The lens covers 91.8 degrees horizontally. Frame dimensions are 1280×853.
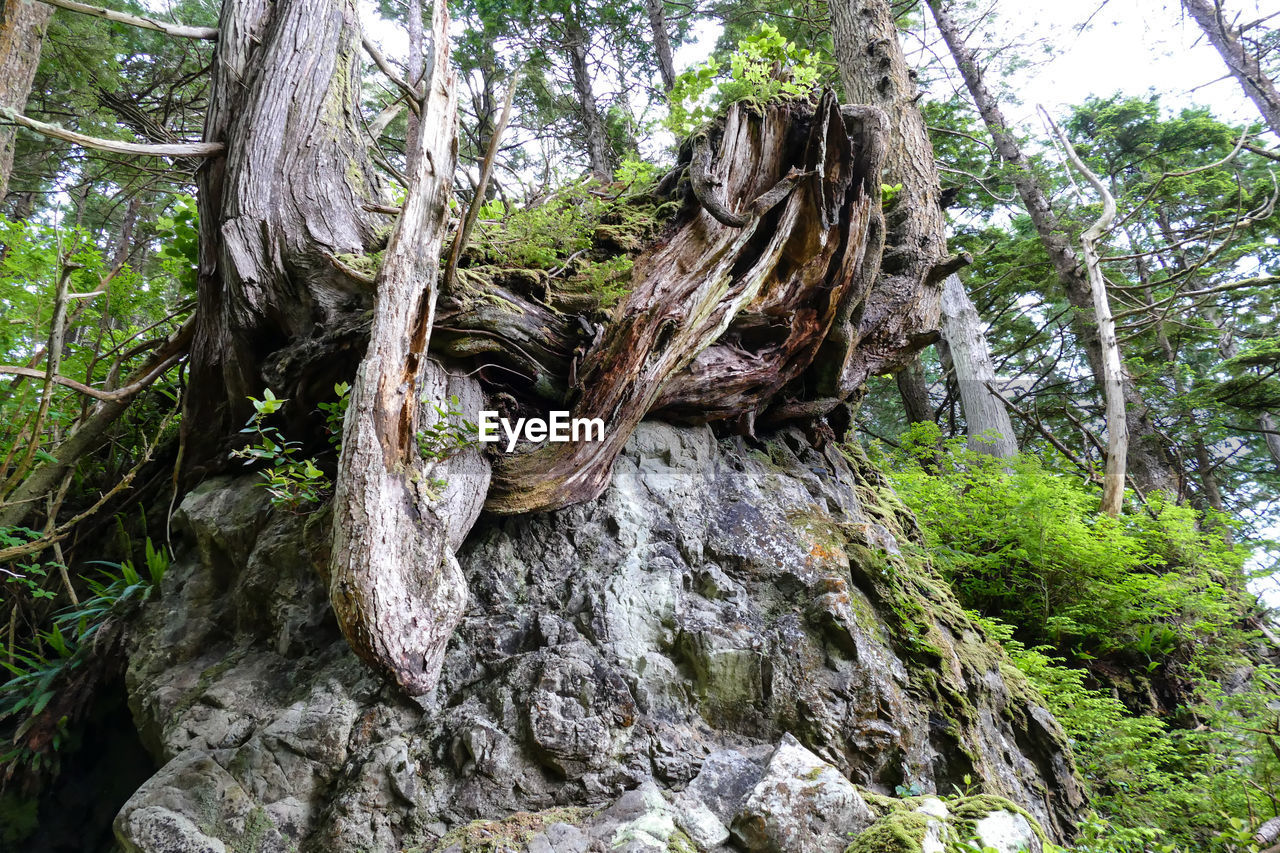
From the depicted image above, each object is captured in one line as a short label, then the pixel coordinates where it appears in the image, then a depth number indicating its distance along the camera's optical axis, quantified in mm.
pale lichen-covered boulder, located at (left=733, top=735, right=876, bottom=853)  2121
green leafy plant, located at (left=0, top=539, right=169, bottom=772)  2723
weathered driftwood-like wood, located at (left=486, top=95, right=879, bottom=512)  2939
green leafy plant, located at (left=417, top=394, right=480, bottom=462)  2352
